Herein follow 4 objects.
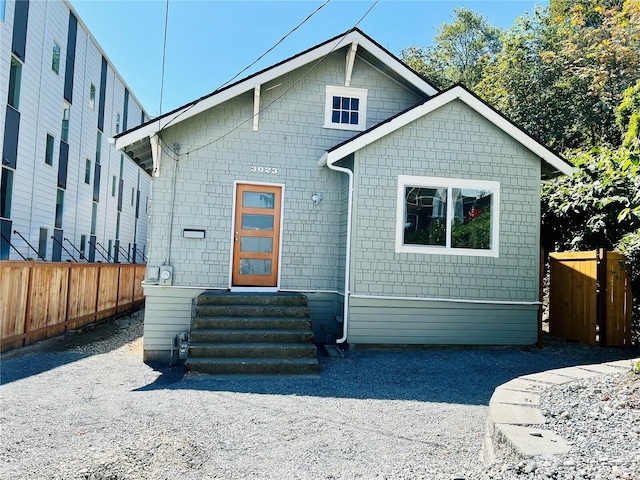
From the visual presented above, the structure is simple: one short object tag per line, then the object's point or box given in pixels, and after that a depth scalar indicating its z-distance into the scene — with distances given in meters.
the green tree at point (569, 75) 14.59
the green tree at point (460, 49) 25.41
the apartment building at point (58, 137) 13.01
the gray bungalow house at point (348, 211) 8.06
